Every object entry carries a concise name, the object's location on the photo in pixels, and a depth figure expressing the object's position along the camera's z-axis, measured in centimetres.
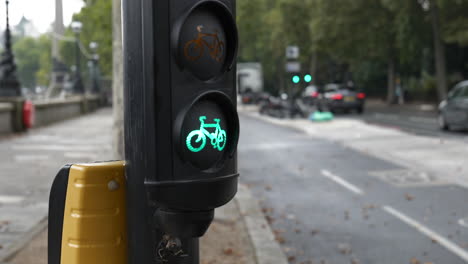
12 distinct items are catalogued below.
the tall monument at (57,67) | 5081
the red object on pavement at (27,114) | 2273
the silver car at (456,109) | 2136
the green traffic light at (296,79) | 2506
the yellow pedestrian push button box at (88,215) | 265
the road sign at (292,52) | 2775
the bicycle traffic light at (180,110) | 232
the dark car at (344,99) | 3697
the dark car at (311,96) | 4481
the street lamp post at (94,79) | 5614
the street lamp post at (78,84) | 4672
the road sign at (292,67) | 2597
